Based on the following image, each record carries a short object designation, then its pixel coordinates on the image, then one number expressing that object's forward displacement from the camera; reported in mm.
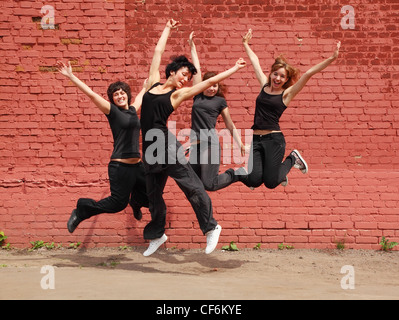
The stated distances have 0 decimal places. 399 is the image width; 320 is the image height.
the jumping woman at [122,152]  6055
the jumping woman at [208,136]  6516
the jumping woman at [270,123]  6090
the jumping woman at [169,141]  5715
